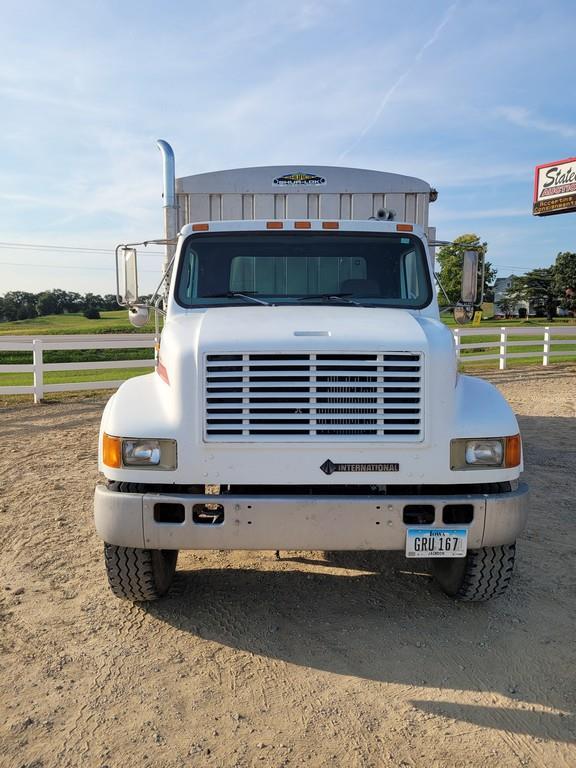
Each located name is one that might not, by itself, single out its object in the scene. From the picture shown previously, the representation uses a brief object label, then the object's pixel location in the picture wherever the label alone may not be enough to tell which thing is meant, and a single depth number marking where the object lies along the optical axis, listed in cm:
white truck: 322
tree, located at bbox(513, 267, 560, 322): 8056
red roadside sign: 2197
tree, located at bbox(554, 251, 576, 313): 7719
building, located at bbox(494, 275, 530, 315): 8712
